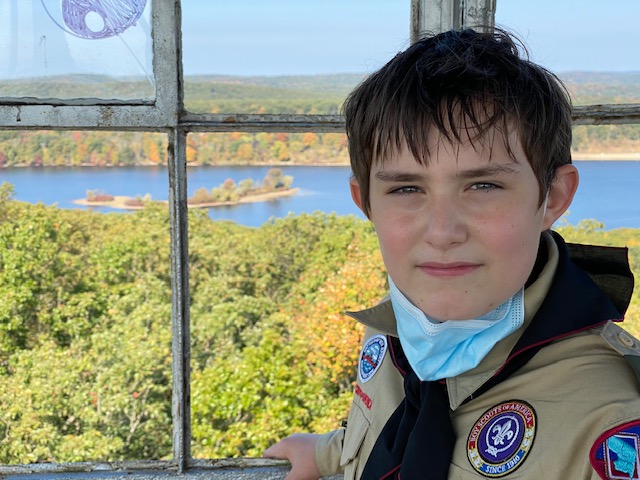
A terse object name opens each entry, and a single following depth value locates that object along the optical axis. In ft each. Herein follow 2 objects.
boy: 2.84
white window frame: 4.88
